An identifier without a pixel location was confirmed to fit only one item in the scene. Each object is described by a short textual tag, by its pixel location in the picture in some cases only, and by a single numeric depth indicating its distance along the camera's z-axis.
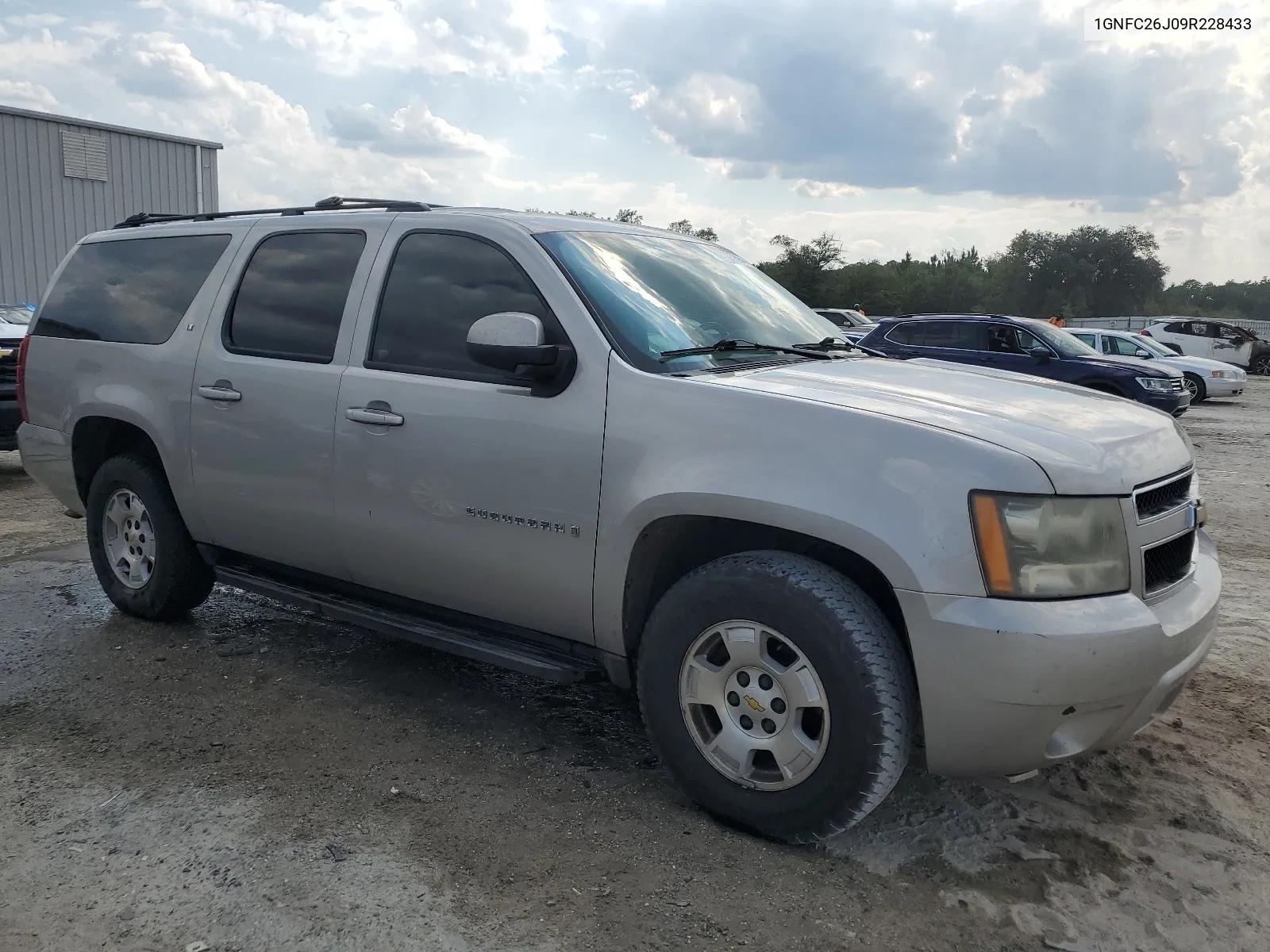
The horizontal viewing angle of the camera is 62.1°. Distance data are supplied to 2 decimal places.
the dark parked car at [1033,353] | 15.09
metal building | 23.02
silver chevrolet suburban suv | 2.71
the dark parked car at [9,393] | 8.50
